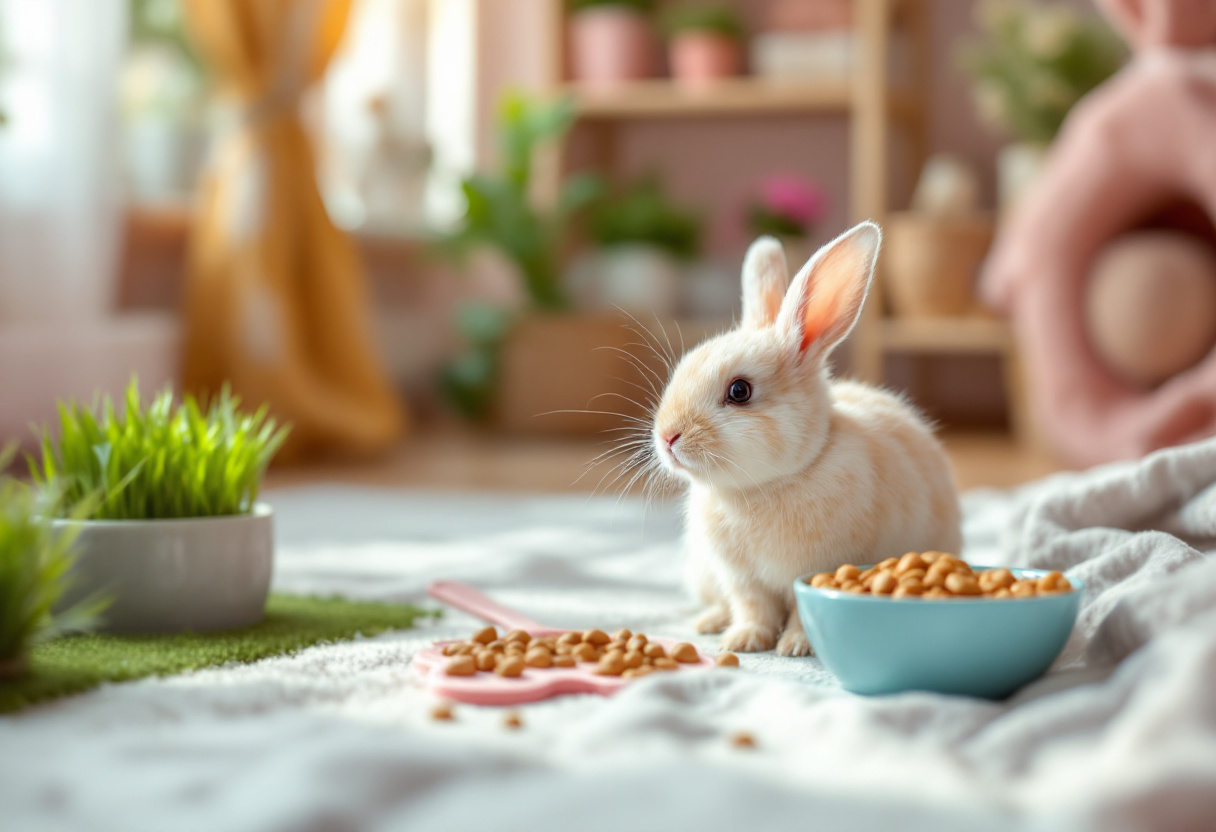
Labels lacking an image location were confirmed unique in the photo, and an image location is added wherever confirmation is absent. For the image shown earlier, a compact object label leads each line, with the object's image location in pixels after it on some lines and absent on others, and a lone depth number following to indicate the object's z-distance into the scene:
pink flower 3.92
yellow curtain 3.04
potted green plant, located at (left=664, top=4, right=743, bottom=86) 4.10
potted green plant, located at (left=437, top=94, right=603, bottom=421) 3.85
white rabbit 1.06
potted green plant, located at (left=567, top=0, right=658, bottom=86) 4.21
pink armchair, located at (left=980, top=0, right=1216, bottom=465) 2.64
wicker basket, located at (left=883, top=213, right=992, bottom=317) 3.67
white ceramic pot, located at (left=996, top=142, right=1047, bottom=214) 3.70
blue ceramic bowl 0.89
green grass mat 0.93
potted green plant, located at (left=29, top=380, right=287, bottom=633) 1.11
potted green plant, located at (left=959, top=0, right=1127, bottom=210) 3.56
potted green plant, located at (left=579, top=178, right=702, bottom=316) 4.02
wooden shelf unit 3.82
